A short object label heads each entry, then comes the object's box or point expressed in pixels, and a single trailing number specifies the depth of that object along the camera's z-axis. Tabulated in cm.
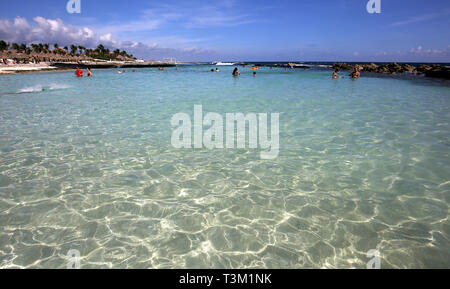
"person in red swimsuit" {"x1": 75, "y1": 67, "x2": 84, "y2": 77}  4662
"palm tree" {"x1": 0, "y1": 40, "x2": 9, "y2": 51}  13039
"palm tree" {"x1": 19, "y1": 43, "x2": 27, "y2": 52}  14325
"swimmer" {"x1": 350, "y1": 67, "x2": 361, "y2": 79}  4578
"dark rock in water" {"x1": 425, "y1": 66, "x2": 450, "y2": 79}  4646
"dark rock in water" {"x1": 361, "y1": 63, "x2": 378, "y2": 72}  7420
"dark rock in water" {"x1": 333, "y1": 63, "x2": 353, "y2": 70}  8761
